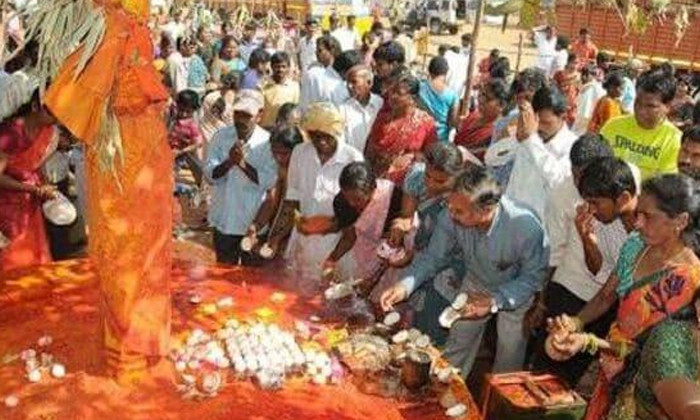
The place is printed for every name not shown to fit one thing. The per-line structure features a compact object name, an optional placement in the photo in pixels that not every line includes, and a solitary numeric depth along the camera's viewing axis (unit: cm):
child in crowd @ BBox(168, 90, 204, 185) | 740
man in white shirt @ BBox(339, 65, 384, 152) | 602
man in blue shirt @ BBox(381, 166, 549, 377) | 376
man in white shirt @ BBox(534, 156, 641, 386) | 370
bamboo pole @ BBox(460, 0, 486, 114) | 688
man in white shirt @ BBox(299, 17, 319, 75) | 1126
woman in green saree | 239
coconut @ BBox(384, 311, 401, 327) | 395
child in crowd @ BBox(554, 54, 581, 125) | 867
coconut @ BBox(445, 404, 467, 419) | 318
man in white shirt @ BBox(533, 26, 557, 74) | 1421
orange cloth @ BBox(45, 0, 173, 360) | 286
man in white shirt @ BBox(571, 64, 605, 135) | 845
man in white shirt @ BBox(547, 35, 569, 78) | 1303
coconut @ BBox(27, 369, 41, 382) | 328
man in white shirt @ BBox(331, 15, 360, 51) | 1140
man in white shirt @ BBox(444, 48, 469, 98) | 915
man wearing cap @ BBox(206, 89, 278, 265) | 522
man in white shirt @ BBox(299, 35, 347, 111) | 715
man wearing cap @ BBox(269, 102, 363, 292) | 468
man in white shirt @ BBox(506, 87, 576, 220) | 471
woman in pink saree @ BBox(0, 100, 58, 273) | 467
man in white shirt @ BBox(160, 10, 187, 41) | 1207
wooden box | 348
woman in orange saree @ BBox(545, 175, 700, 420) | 298
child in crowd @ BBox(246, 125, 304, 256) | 504
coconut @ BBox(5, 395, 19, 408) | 309
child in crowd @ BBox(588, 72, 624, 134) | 744
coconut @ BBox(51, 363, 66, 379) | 330
